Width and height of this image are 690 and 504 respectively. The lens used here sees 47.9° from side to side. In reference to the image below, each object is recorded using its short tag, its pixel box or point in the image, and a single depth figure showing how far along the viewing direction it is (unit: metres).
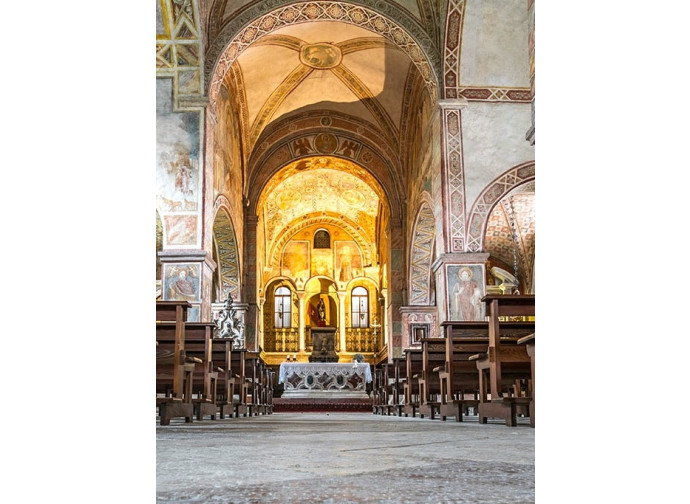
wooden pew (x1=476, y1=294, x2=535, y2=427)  7.09
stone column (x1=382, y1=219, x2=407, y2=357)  21.27
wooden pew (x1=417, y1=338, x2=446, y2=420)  10.39
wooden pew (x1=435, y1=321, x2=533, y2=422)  8.34
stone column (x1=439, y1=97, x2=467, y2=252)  13.98
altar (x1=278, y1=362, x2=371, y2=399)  20.81
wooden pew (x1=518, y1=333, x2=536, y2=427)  6.06
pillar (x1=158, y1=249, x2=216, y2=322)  13.54
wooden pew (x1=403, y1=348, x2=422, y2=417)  12.17
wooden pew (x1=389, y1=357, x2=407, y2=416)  13.83
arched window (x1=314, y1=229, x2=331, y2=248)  32.22
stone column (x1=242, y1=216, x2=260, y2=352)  21.69
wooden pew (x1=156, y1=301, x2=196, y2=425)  6.92
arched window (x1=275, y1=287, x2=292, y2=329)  31.19
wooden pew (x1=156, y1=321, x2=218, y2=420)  7.90
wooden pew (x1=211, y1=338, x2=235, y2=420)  10.24
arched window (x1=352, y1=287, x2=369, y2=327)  31.33
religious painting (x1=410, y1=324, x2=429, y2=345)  19.13
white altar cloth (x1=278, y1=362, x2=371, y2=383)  20.97
